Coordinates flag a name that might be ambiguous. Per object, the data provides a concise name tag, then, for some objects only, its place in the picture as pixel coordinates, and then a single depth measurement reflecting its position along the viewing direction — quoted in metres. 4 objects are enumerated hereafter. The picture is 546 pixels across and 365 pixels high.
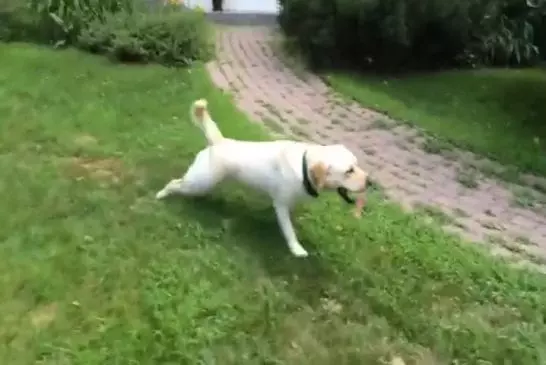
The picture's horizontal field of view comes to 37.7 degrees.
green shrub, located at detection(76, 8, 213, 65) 7.26
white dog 3.17
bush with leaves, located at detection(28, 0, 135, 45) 7.70
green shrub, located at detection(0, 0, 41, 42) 7.82
